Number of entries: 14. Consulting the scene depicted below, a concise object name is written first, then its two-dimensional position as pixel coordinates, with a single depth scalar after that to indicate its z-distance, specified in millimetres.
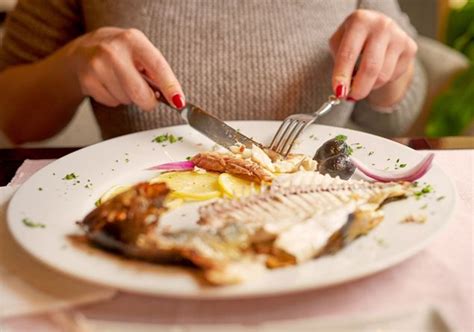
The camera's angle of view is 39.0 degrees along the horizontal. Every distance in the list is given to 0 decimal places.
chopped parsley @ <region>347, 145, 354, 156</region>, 1013
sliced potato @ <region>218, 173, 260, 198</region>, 887
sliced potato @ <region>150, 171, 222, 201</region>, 876
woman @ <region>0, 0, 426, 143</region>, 1232
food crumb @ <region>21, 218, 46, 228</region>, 780
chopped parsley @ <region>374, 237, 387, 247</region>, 720
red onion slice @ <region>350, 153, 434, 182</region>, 898
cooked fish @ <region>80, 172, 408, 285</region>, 669
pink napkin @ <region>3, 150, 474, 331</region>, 666
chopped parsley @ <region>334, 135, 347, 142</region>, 1063
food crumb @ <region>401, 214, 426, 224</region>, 768
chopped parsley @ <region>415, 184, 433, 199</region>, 841
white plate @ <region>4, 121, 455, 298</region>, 643
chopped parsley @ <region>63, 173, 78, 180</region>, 944
